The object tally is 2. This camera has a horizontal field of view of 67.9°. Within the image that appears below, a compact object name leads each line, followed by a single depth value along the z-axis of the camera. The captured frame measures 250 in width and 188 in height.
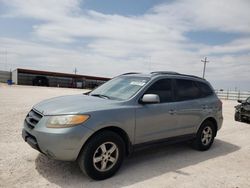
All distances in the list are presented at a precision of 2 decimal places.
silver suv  2.82
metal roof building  36.34
